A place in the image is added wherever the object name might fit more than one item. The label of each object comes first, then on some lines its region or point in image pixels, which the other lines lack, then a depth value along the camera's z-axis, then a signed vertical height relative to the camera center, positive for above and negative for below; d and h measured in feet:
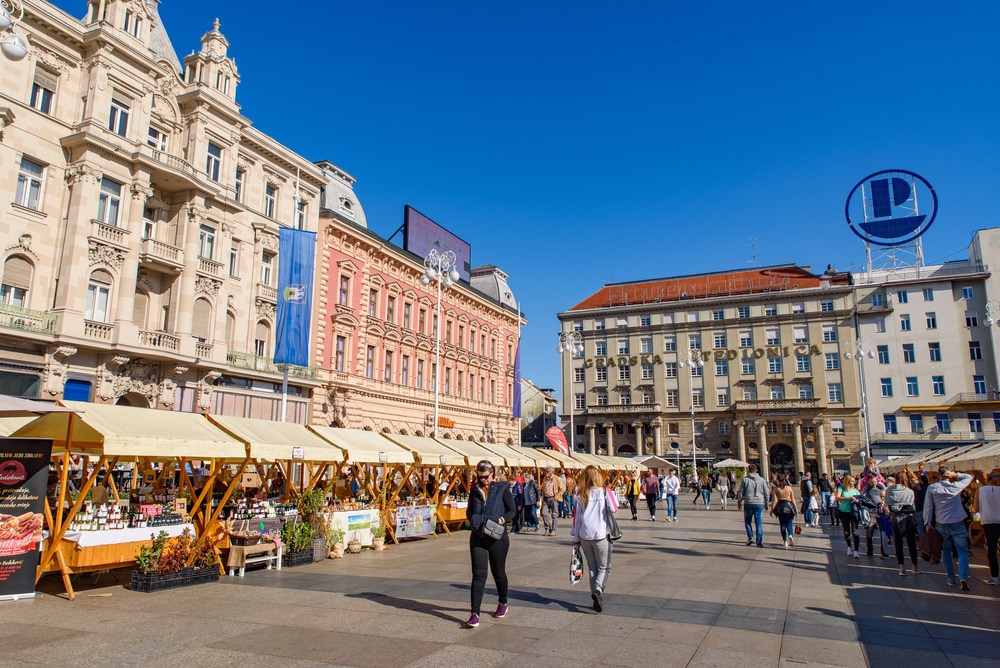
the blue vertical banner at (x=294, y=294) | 96.84 +24.24
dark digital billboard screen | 140.15 +49.55
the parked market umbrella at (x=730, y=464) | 155.35 -0.05
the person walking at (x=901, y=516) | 39.24 -2.99
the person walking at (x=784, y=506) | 52.95 -3.32
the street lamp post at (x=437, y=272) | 89.73 +26.55
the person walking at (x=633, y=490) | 81.33 -3.61
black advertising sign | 29.94 -2.20
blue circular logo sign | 178.50 +67.89
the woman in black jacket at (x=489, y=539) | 25.62 -2.94
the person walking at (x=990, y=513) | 34.27 -2.41
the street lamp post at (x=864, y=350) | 207.96 +38.53
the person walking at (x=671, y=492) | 80.79 -3.39
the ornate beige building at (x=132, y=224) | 71.82 +28.95
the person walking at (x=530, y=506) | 70.08 -4.61
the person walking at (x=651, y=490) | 81.35 -3.19
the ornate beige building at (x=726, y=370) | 241.96 +35.83
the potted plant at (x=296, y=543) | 42.63 -5.21
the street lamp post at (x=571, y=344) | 127.80 +23.19
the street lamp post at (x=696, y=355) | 247.07 +39.66
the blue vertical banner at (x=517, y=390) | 174.61 +18.82
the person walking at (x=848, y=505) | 48.78 -3.00
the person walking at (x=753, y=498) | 53.31 -2.66
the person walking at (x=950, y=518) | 34.37 -2.70
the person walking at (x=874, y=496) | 44.86 -2.07
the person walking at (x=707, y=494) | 113.70 -5.07
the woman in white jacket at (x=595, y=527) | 28.40 -2.68
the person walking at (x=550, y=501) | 67.08 -3.83
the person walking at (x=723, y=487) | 109.70 -3.97
